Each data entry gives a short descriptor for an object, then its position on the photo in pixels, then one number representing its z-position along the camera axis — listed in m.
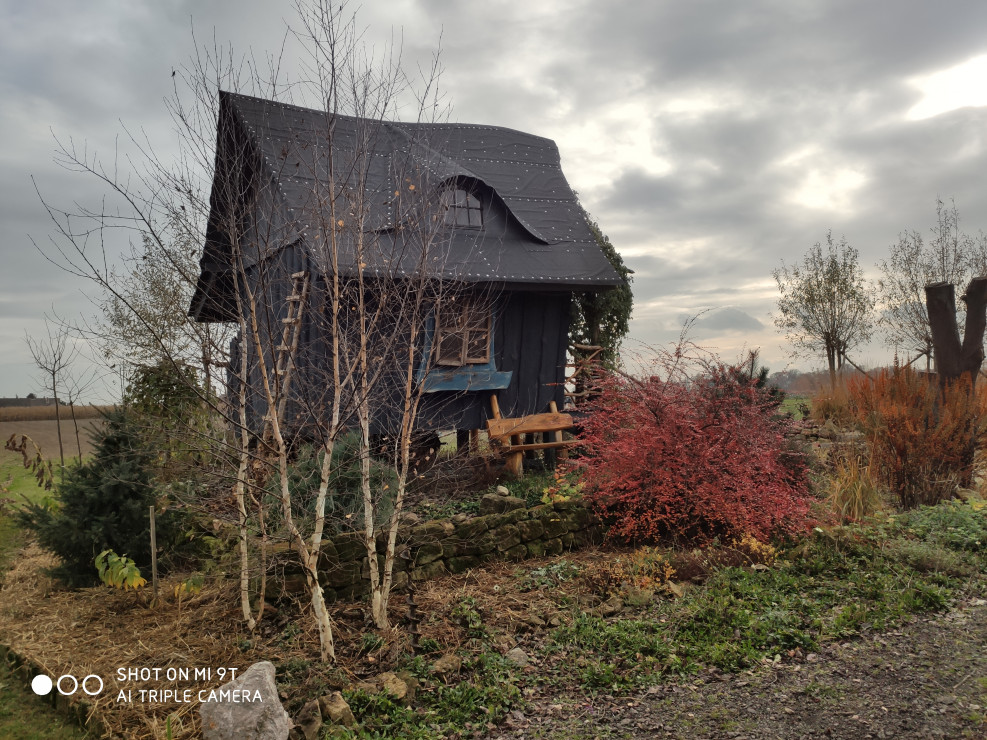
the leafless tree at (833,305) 22.09
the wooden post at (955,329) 9.80
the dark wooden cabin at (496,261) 10.07
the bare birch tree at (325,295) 4.63
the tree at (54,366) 10.95
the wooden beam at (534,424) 10.18
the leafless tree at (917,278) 19.20
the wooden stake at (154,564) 5.73
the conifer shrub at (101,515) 6.30
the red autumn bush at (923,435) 9.12
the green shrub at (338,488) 6.35
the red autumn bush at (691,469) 6.95
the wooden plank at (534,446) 10.20
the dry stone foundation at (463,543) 5.93
